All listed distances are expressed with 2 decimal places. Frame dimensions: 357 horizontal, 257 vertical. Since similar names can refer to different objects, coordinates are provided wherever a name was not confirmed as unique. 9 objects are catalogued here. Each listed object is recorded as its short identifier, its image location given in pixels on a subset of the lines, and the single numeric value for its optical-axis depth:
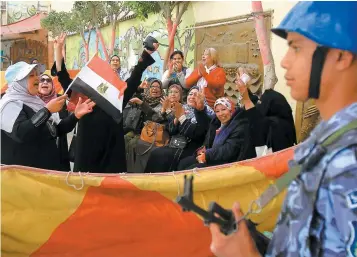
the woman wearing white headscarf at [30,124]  3.20
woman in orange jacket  5.29
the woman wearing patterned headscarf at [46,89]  5.08
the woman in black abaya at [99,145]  3.80
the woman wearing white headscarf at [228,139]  3.96
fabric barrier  2.57
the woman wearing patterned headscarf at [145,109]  5.24
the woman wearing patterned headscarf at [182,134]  4.62
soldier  1.01
